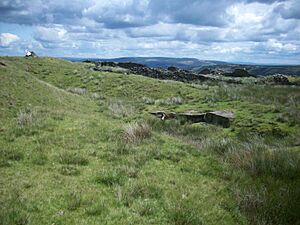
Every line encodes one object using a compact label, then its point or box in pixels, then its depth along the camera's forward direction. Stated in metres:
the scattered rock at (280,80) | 50.86
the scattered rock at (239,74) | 68.31
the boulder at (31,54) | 47.17
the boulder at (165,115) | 22.82
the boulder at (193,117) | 21.95
